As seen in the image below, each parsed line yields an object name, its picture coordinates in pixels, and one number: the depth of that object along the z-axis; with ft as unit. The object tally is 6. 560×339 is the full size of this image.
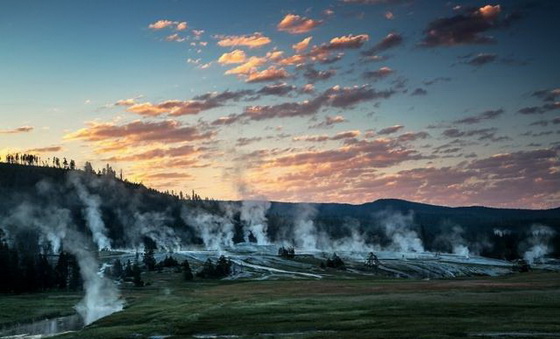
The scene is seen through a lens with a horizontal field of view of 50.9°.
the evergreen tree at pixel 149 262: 595.47
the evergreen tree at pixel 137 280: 457.47
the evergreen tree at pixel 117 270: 526.82
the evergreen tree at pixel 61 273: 447.83
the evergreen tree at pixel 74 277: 444.96
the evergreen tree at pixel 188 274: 520.01
